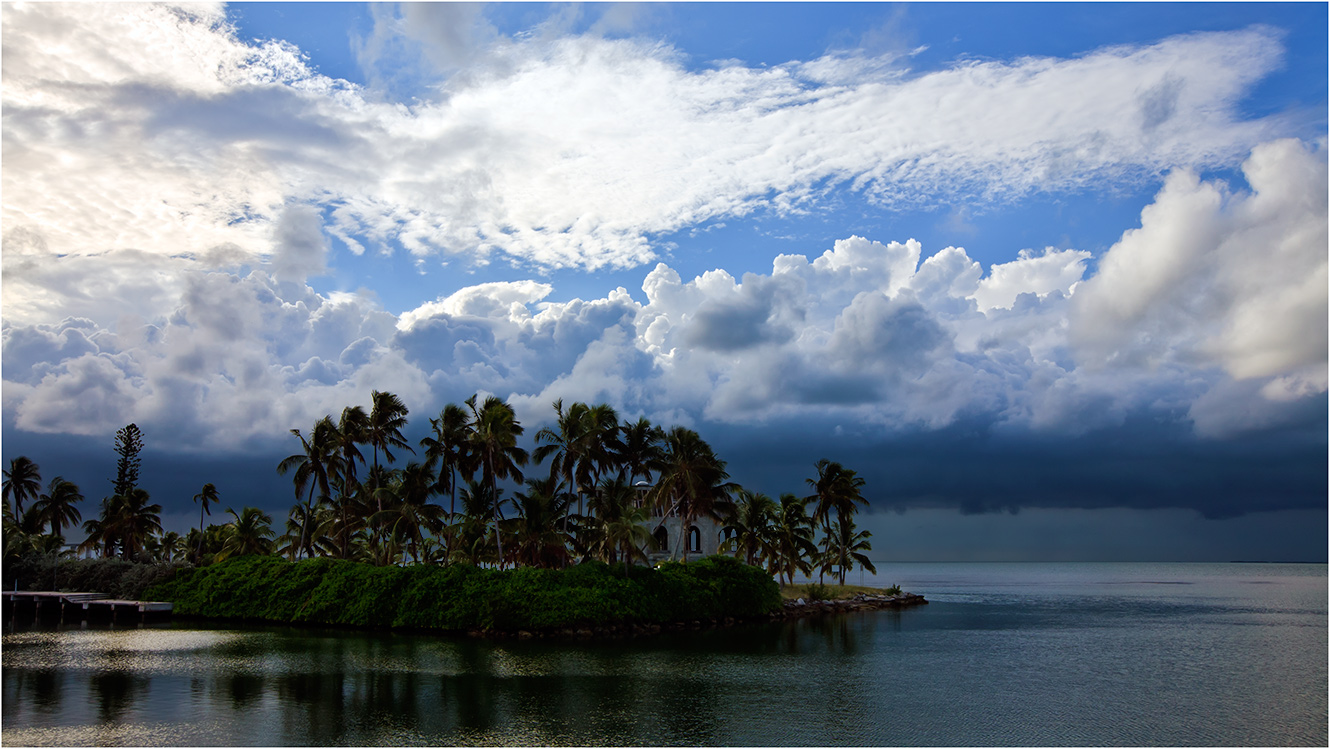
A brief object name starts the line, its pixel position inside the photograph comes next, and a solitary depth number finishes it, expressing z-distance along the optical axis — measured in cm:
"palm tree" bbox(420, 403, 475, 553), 6059
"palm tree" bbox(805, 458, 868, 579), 7719
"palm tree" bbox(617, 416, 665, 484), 6266
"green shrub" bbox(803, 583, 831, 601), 7323
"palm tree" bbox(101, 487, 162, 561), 7994
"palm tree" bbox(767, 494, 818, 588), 7619
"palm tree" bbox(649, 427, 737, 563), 6172
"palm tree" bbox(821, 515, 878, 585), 8194
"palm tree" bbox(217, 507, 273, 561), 7119
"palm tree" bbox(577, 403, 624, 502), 5934
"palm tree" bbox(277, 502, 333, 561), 6425
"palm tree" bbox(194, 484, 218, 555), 9038
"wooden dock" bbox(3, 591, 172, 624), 6091
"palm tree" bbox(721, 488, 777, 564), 7375
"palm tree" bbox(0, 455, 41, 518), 8150
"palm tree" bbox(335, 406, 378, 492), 6306
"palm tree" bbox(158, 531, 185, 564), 10150
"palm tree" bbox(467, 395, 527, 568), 5572
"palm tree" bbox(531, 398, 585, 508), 5912
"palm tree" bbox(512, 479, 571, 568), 5331
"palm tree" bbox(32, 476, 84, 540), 8481
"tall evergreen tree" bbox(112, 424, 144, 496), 8875
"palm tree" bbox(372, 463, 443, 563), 5872
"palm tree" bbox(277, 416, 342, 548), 6269
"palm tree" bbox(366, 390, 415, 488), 6381
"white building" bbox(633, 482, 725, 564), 6862
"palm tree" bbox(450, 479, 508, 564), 5581
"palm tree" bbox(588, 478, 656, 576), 5319
